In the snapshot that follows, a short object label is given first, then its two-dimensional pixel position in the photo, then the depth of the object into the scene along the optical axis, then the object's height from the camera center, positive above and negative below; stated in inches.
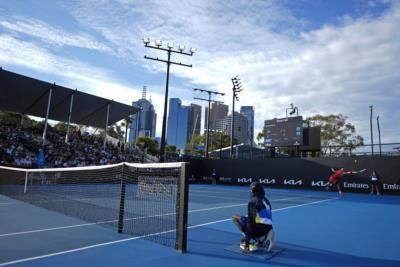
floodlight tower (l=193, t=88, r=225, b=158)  1337.2 +332.2
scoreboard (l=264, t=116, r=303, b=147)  1045.2 +162.6
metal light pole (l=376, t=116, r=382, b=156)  2078.7 +349.9
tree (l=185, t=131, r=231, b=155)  2847.9 +335.6
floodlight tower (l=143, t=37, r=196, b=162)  964.0 +369.3
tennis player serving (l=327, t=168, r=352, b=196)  812.6 +14.8
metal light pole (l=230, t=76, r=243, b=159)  1358.3 +379.6
